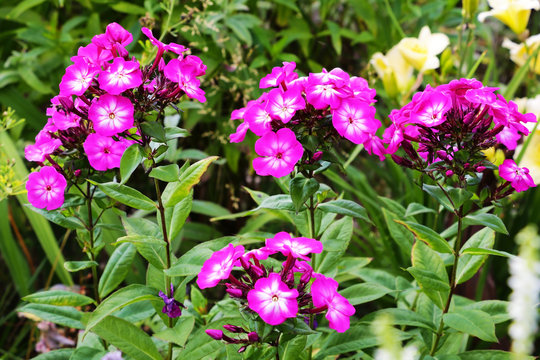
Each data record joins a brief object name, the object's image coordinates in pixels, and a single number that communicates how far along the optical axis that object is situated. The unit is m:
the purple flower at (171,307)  1.08
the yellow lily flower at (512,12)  1.37
